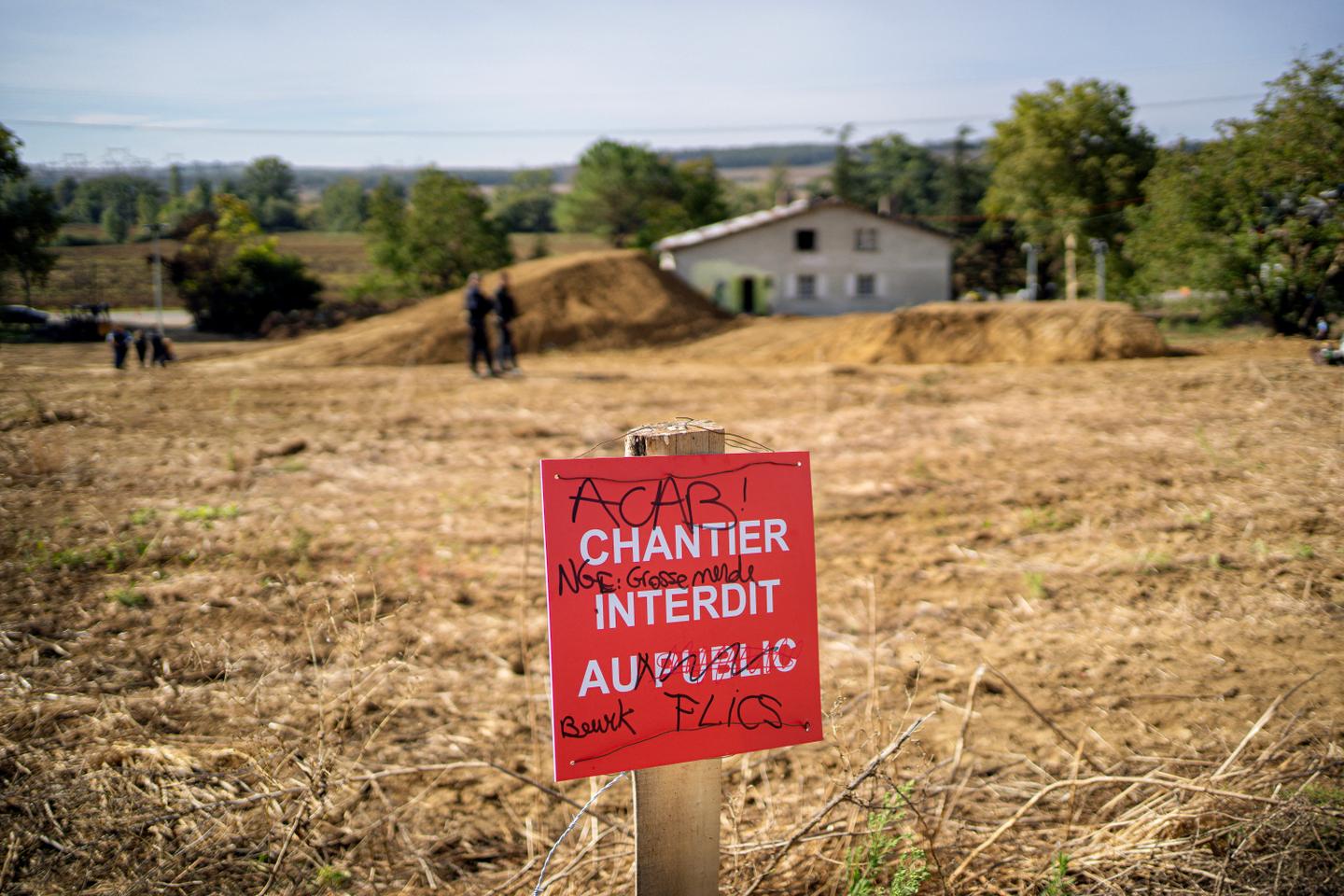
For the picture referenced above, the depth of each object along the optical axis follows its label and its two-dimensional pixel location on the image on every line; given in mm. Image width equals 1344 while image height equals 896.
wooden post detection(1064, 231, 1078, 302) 49688
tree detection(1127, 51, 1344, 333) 17578
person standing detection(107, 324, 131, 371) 17953
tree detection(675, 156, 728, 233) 68562
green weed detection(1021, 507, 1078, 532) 7288
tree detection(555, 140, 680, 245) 83062
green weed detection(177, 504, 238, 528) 7043
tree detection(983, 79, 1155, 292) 50469
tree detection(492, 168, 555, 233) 113312
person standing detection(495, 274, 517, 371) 16672
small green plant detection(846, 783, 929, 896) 2645
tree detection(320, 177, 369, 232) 66875
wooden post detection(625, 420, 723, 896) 2318
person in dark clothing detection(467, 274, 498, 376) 15961
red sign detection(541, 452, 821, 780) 2211
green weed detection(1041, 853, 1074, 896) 2744
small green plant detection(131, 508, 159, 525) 6715
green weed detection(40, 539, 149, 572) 5547
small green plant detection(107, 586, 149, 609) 5098
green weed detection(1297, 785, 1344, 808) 3084
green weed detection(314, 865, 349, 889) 2990
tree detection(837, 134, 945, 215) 99812
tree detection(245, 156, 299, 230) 55562
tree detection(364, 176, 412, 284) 49688
